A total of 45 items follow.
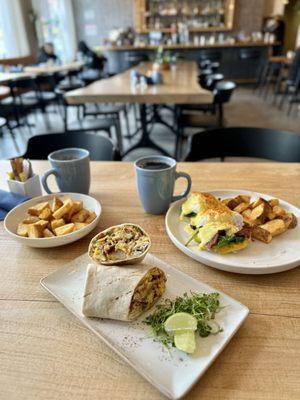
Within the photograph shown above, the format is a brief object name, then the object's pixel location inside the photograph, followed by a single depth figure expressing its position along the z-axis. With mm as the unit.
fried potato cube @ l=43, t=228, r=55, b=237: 725
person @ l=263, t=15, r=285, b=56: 8445
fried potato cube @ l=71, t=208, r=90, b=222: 778
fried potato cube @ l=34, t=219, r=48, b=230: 730
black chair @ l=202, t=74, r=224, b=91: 3849
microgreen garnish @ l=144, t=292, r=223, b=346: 482
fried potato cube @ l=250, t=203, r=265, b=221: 735
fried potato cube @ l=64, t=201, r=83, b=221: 781
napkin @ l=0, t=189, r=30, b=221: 880
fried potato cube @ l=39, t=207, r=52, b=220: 768
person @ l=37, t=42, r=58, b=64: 7324
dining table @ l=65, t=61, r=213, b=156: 2389
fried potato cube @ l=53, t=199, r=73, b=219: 768
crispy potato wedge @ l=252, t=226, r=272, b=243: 690
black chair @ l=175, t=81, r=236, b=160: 2926
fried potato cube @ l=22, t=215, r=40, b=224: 765
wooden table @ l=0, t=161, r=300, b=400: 427
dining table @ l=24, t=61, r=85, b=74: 5543
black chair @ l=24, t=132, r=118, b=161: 1554
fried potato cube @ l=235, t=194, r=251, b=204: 814
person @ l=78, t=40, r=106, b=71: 7762
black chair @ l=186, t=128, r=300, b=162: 1479
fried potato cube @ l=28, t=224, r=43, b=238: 713
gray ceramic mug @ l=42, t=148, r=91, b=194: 891
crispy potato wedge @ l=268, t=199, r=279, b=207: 806
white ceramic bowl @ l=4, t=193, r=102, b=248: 698
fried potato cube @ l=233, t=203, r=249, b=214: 779
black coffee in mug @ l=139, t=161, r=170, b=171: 843
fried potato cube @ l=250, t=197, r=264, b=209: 764
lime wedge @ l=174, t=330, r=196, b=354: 446
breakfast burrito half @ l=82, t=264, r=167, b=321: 502
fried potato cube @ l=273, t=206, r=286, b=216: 749
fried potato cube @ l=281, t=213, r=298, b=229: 729
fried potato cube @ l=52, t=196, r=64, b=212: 800
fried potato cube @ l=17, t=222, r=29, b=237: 726
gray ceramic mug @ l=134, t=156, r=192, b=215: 810
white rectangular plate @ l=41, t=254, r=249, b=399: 421
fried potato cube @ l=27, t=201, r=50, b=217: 790
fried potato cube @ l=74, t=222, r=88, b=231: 744
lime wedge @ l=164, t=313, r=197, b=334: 473
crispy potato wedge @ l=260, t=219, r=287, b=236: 705
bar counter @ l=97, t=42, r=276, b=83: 8000
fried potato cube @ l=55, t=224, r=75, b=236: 722
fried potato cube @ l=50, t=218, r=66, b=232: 746
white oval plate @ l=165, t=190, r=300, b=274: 611
